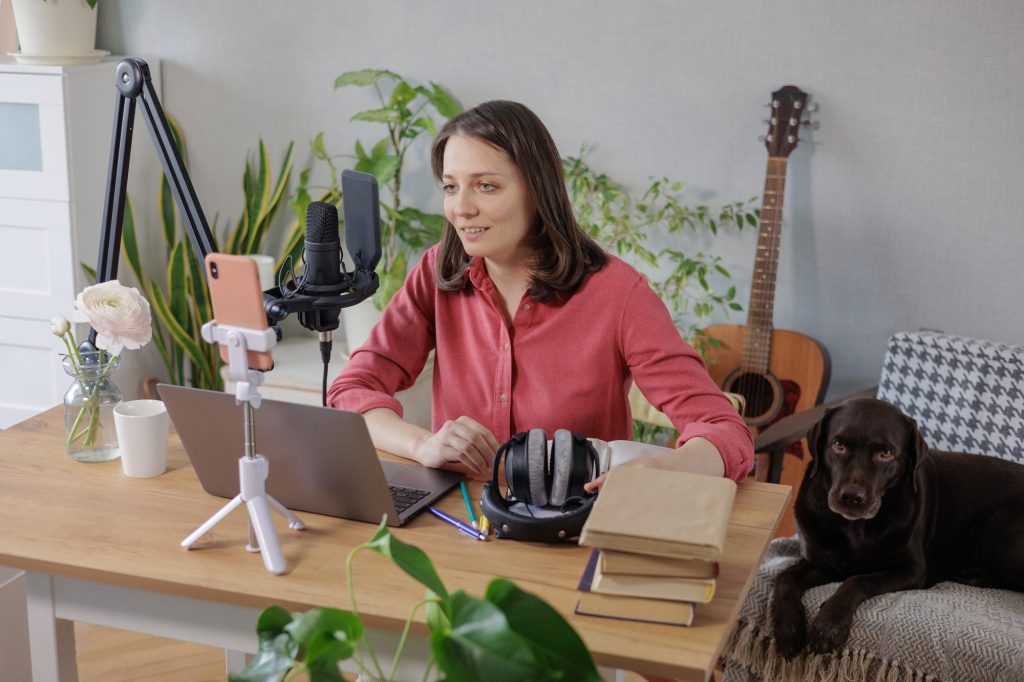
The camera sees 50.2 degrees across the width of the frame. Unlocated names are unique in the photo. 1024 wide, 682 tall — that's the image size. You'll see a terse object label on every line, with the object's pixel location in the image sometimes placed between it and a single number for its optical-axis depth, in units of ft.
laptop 4.72
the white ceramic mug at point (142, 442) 5.48
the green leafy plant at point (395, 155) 10.83
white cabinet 10.77
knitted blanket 6.32
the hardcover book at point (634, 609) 4.11
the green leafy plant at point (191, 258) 11.72
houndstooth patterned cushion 8.06
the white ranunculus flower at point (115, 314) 5.34
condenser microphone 4.98
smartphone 4.29
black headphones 4.86
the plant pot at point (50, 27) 11.01
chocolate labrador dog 6.54
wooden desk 4.16
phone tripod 4.40
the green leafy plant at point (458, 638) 2.50
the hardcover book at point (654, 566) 4.19
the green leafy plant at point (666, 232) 10.44
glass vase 5.68
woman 5.97
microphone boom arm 5.71
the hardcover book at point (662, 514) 4.13
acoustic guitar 10.07
